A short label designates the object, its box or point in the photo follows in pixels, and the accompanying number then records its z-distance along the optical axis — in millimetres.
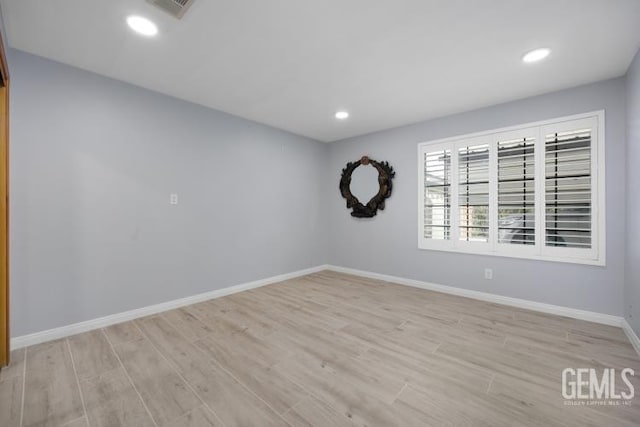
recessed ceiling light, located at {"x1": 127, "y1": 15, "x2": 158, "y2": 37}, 1981
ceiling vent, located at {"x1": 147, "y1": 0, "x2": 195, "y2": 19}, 1790
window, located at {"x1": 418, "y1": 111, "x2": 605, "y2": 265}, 2932
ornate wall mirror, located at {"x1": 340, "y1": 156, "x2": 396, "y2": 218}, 4551
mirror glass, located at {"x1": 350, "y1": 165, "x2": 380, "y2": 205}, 4750
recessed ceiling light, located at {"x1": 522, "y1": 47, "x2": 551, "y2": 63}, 2334
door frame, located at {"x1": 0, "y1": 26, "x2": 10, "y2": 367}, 2006
